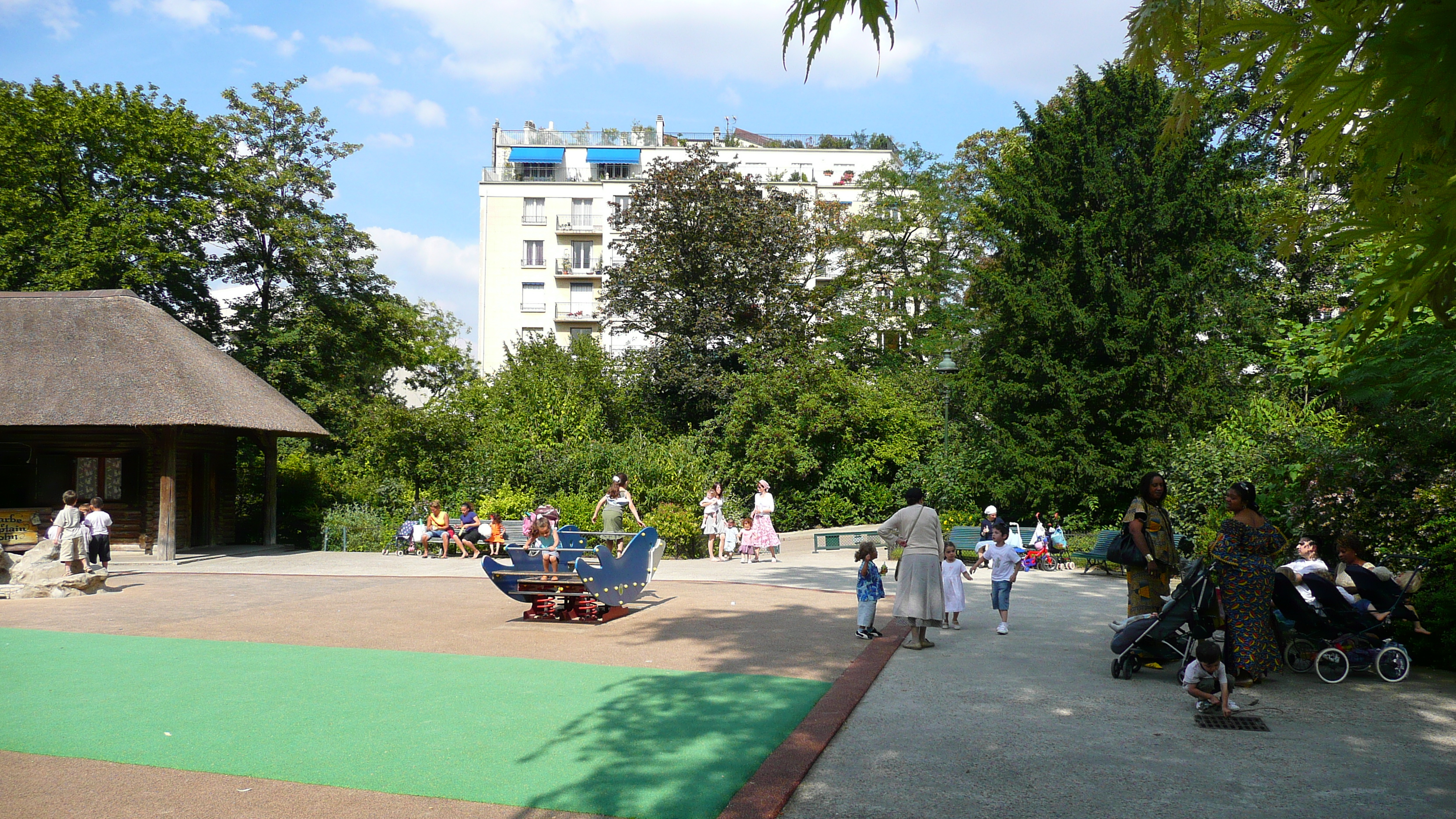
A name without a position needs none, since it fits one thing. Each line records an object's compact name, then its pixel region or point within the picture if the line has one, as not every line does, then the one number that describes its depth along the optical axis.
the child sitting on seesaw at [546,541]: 12.06
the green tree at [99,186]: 28.06
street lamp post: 22.83
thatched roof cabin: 20.17
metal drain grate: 6.77
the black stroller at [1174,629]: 8.01
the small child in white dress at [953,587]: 11.52
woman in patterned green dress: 8.85
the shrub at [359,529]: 25.08
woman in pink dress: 21.77
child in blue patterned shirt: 10.52
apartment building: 55.03
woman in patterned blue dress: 7.88
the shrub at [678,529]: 22.25
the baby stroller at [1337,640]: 8.32
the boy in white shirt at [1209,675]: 6.91
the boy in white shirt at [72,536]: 14.66
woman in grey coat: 10.12
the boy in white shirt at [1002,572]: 10.99
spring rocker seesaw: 11.69
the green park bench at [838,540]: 23.77
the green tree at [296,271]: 31.16
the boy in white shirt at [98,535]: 16.80
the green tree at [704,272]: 32.72
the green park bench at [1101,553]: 17.70
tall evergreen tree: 21.64
